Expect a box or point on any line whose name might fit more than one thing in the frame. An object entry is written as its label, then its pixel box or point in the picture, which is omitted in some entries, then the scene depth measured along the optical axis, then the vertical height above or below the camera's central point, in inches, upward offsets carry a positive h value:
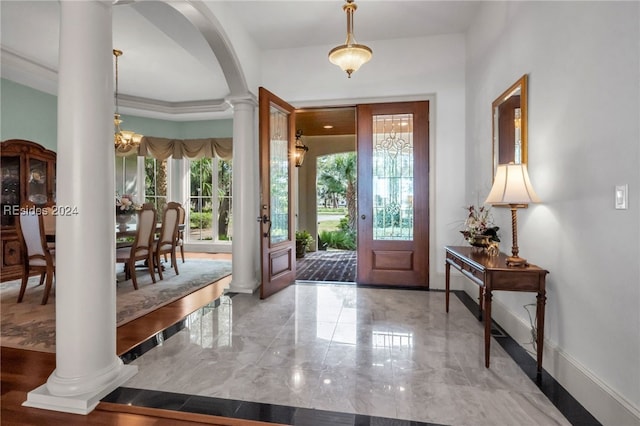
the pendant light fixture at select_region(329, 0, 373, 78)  125.7 +60.9
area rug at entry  206.8 -44.3
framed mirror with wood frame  102.2 +29.0
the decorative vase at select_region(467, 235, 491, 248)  116.5 -12.0
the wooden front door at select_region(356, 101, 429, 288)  175.2 +7.6
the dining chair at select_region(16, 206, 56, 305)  142.7 -18.7
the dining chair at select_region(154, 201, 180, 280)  193.8 -16.1
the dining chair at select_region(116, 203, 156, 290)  171.4 -20.7
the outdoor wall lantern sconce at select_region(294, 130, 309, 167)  273.4 +47.3
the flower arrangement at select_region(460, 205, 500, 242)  116.9 -7.6
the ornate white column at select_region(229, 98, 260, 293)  169.5 +5.0
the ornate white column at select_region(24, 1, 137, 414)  75.0 -1.6
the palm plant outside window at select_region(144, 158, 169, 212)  312.2 +25.6
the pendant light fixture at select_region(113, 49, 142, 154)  209.9 +45.5
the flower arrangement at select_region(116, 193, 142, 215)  201.2 +0.9
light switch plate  61.0 +2.2
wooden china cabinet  193.3 +14.7
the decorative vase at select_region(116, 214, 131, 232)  196.9 -7.9
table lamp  87.5 +4.8
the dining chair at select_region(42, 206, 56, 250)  151.9 -9.7
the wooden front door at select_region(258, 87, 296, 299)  153.7 +7.8
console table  84.9 -20.0
